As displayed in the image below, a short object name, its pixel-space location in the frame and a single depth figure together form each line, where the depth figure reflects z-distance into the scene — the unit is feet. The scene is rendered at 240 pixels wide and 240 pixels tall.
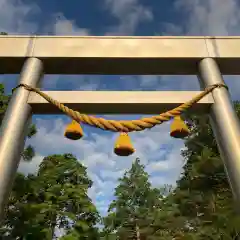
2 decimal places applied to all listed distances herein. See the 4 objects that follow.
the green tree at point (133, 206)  54.82
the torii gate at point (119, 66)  8.21
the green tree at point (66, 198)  38.31
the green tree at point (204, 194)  22.68
